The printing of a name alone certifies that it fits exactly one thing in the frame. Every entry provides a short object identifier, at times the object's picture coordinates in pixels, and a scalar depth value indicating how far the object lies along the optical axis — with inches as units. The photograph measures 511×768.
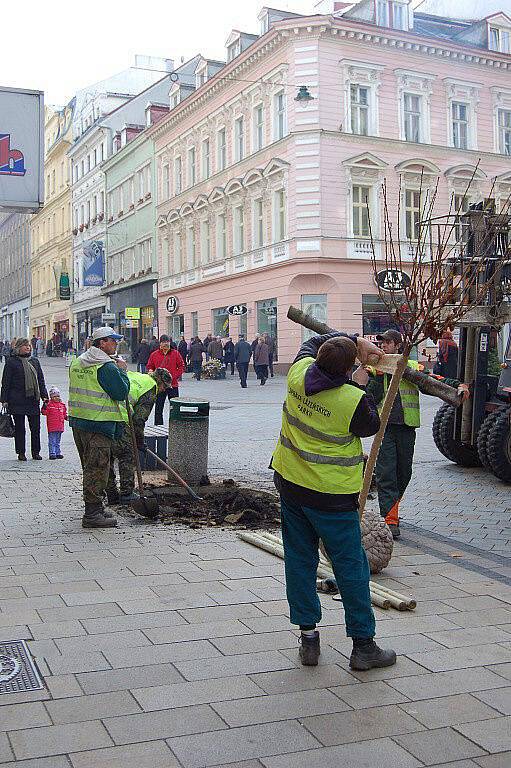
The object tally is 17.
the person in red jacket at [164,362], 637.3
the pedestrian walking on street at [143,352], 1183.6
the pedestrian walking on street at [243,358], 1083.9
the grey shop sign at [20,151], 324.5
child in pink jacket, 495.3
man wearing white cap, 305.3
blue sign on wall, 2074.3
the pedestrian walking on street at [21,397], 489.4
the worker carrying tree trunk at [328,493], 176.1
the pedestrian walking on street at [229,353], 1304.1
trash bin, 386.0
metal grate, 162.7
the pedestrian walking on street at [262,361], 1127.0
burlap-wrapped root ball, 243.0
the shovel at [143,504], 315.3
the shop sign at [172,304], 1595.8
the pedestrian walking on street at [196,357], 1246.9
